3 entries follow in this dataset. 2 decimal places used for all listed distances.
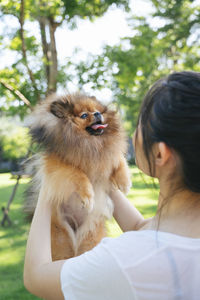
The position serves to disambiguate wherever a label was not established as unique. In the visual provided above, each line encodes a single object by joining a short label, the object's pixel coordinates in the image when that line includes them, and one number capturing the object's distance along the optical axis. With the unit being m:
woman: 0.57
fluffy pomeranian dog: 0.98
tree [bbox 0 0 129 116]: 1.69
